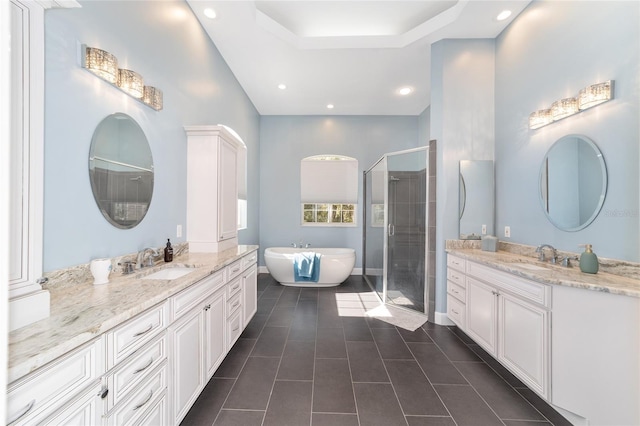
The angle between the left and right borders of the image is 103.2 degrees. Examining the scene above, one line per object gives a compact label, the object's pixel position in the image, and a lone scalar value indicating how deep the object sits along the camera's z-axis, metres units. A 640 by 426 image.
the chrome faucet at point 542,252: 2.13
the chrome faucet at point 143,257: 1.81
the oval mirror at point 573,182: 1.87
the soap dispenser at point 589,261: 1.73
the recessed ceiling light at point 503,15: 2.60
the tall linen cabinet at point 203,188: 2.54
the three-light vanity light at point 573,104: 1.78
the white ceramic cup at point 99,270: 1.41
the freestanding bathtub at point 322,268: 4.29
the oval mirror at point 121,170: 1.54
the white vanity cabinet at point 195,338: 1.41
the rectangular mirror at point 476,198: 3.00
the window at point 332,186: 5.26
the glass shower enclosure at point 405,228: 3.18
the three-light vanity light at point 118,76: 1.44
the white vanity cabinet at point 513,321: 1.66
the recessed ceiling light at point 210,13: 2.56
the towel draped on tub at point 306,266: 4.20
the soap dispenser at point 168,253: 2.07
